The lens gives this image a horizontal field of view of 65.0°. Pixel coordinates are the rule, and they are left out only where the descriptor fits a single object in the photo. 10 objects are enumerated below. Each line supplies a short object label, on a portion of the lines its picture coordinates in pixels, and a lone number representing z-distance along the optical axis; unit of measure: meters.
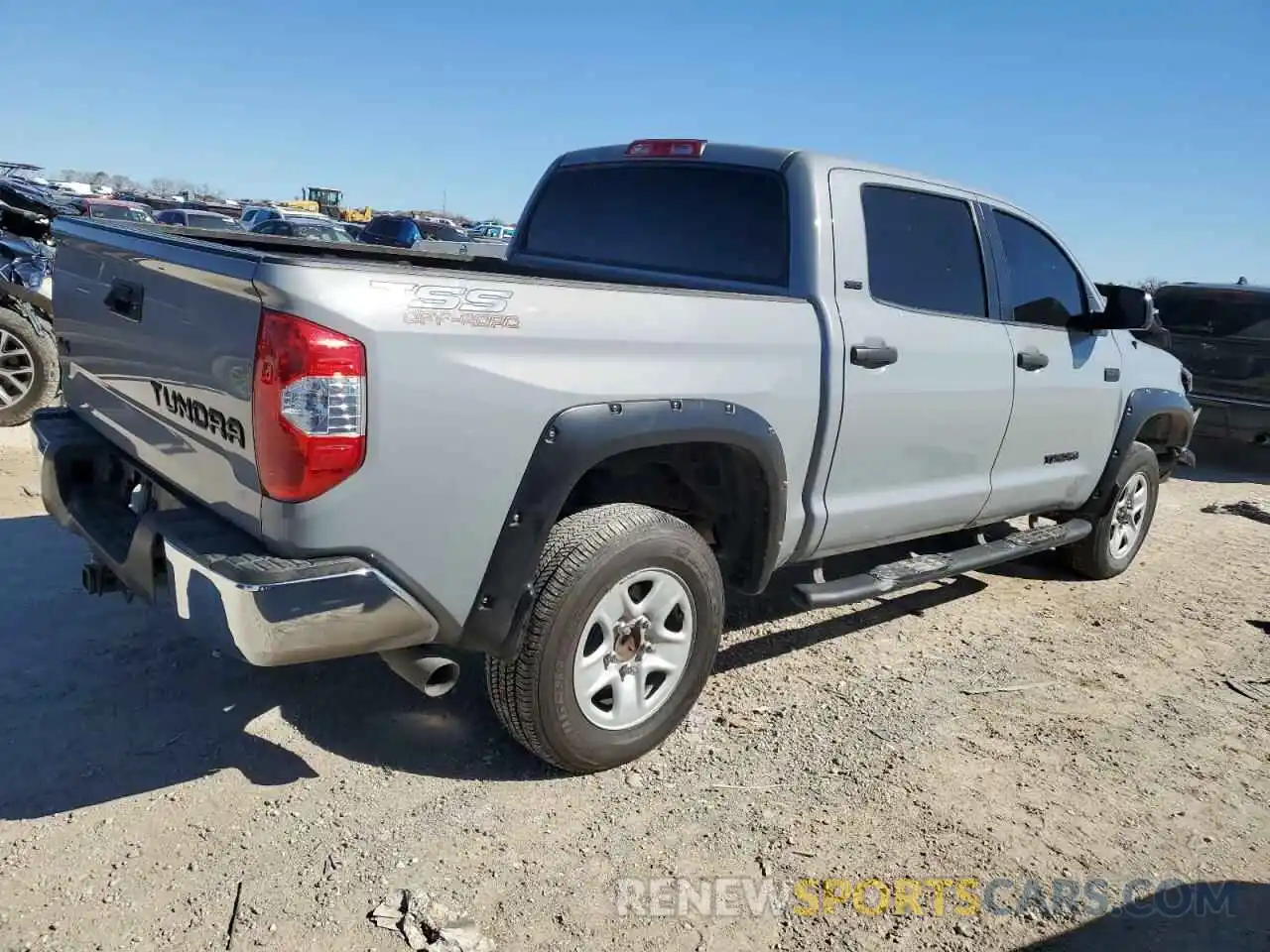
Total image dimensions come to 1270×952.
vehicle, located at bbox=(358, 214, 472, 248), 17.31
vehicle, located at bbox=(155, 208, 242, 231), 21.41
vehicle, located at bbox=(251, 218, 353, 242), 17.14
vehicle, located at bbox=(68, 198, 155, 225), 22.48
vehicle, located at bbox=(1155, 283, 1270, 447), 8.89
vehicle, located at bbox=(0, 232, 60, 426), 6.80
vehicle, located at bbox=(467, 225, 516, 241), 33.28
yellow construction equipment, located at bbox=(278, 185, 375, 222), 48.53
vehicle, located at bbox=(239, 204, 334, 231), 24.77
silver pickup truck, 2.36
